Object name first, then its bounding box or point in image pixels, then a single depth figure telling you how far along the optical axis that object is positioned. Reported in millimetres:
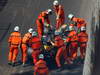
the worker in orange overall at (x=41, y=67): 20516
